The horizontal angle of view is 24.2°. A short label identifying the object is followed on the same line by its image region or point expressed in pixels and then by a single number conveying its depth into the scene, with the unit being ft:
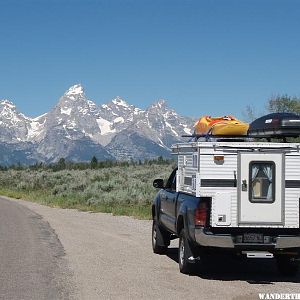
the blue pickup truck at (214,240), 36.14
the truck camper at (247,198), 36.09
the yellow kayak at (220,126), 40.34
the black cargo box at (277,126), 39.17
